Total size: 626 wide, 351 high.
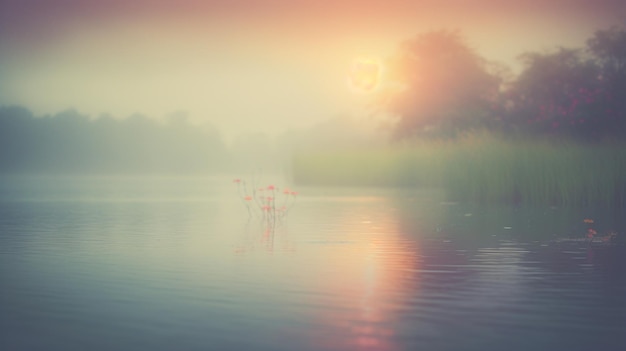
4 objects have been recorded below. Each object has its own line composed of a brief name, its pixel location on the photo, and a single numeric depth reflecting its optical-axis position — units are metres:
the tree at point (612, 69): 31.83
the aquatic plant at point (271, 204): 15.63
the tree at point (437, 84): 46.28
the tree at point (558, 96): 32.38
